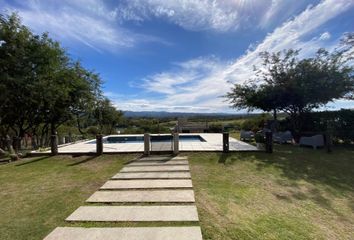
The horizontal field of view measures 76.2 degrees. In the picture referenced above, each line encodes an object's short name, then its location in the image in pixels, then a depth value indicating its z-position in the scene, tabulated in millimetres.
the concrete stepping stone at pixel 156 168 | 6540
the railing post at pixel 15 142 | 10714
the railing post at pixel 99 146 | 8979
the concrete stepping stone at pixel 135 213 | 3426
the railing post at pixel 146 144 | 8734
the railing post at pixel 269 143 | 8977
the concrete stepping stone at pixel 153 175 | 5809
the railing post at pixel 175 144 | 8812
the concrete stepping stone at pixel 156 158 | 8040
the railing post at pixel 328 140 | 9585
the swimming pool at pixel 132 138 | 14938
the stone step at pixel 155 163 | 7359
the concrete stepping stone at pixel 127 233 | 2883
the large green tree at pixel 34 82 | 9008
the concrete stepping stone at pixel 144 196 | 4200
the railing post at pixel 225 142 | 8875
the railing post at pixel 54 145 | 9180
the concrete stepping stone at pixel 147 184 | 5031
